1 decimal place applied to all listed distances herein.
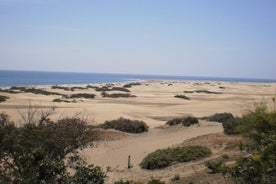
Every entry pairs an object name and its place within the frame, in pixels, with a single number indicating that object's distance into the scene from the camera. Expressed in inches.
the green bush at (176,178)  584.5
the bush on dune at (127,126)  1151.0
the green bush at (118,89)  3277.6
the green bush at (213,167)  551.4
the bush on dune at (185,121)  1268.5
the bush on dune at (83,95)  2430.9
